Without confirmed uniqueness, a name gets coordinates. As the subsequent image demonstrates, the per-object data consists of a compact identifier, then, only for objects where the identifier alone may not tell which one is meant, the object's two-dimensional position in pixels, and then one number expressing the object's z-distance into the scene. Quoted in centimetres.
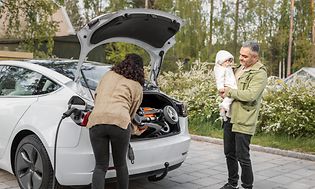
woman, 335
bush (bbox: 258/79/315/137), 709
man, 393
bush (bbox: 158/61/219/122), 867
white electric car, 355
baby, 414
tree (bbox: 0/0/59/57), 1180
